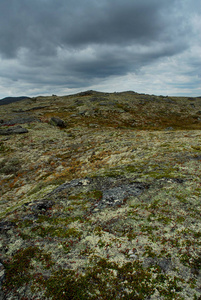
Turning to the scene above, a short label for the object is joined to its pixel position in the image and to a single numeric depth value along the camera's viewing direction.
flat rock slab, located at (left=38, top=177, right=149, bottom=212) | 11.10
